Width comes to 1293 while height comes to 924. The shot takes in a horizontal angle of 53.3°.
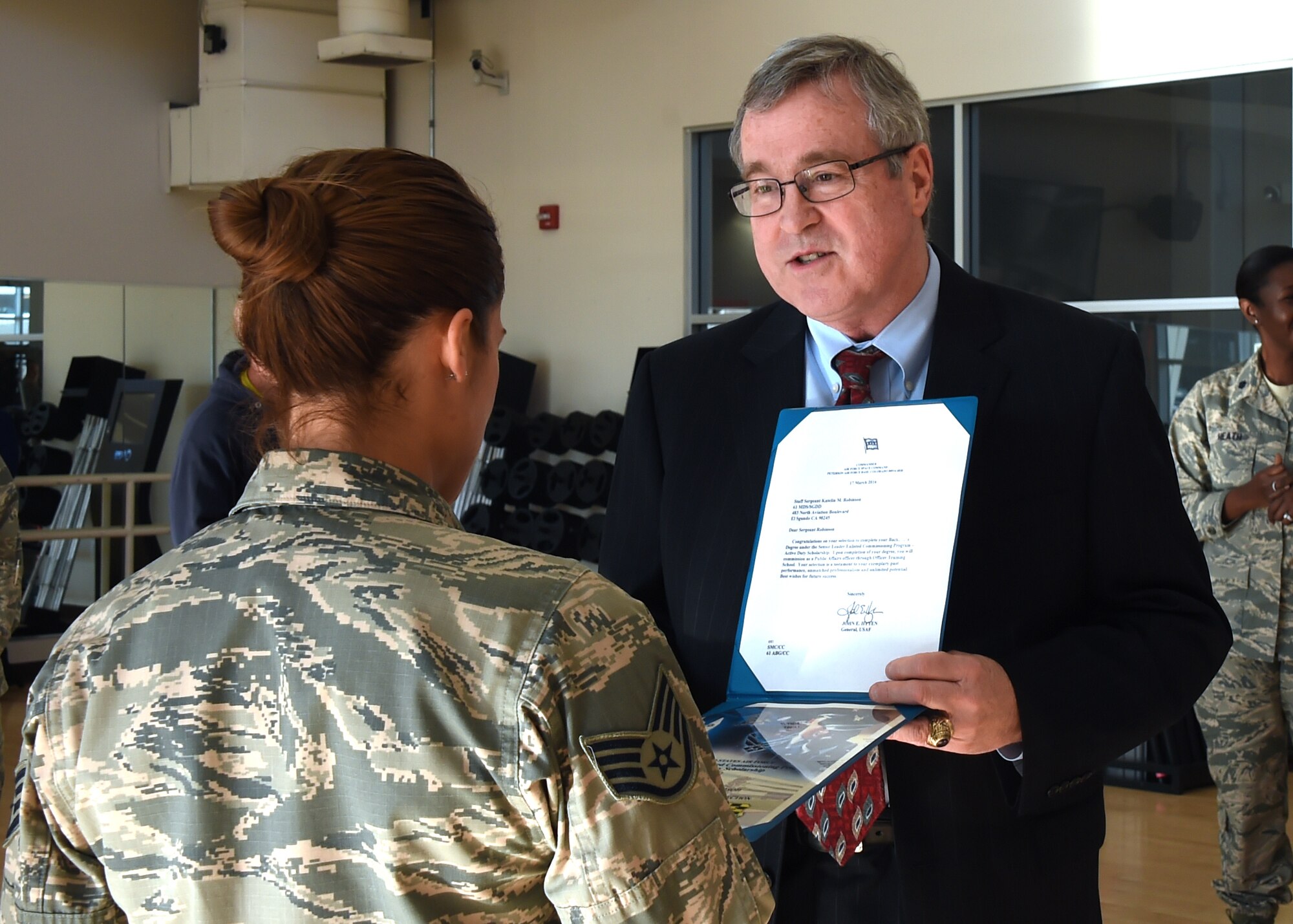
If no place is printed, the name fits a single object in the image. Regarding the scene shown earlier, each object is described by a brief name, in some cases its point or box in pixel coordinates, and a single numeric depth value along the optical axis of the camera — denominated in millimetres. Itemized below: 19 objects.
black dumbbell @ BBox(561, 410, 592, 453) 7711
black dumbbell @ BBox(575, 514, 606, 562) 7418
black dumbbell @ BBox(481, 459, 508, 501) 7793
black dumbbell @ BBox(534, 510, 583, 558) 7508
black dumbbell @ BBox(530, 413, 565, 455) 7752
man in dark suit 1532
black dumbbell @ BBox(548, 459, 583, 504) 7621
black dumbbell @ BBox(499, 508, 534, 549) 7633
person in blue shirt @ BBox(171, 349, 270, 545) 3127
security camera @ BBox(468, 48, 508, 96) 8086
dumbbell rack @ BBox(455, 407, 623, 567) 7543
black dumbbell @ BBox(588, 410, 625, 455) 7562
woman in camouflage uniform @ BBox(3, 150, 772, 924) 962
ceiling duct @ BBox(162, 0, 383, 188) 7930
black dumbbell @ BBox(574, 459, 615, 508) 7523
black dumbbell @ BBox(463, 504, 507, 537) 7781
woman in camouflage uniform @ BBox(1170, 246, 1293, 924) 3924
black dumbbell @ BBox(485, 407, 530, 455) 7719
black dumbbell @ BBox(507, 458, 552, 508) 7707
